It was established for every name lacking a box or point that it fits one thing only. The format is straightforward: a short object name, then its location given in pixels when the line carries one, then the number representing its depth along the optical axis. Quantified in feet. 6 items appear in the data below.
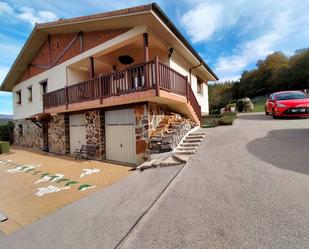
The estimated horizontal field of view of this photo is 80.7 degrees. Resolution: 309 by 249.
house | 23.27
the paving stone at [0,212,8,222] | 13.58
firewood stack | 22.17
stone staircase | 21.30
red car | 31.14
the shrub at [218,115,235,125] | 34.29
